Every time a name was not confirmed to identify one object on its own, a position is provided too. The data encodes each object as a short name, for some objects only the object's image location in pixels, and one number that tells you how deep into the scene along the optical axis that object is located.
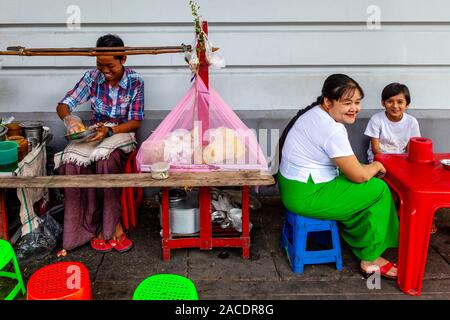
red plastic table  3.26
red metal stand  3.81
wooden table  3.55
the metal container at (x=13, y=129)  4.27
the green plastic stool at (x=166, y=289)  2.79
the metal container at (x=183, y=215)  3.94
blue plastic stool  3.67
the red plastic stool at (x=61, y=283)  2.92
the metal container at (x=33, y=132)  4.29
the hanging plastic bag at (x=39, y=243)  3.97
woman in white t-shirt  3.50
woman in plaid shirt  4.03
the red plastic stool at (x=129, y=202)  4.32
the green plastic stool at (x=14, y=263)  3.30
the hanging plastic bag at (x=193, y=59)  3.57
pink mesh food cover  3.72
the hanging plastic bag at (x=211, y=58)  3.60
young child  4.52
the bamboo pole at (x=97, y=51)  3.52
